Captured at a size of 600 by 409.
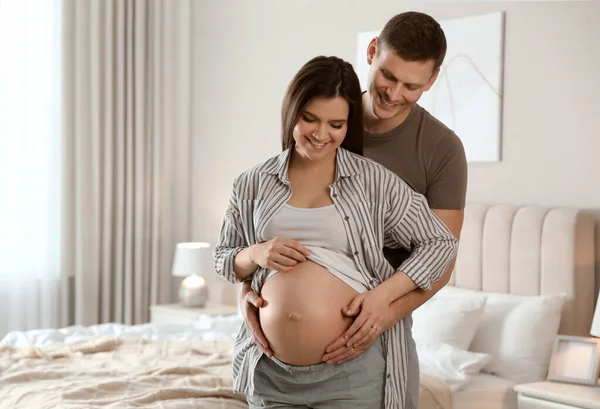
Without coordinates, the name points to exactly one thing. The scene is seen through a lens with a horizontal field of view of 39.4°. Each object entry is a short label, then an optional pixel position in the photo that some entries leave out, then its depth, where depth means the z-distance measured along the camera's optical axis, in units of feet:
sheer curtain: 16.92
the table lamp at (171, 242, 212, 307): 16.90
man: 6.14
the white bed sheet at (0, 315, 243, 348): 12.75
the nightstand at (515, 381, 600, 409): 9.63
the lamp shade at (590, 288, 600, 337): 10.14
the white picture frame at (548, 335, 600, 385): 10.22
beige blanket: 9.04
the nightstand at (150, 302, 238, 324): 16.47
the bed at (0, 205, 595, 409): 9.71
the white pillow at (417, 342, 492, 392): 10.41
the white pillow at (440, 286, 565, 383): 11.02
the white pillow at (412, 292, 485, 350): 11.39
